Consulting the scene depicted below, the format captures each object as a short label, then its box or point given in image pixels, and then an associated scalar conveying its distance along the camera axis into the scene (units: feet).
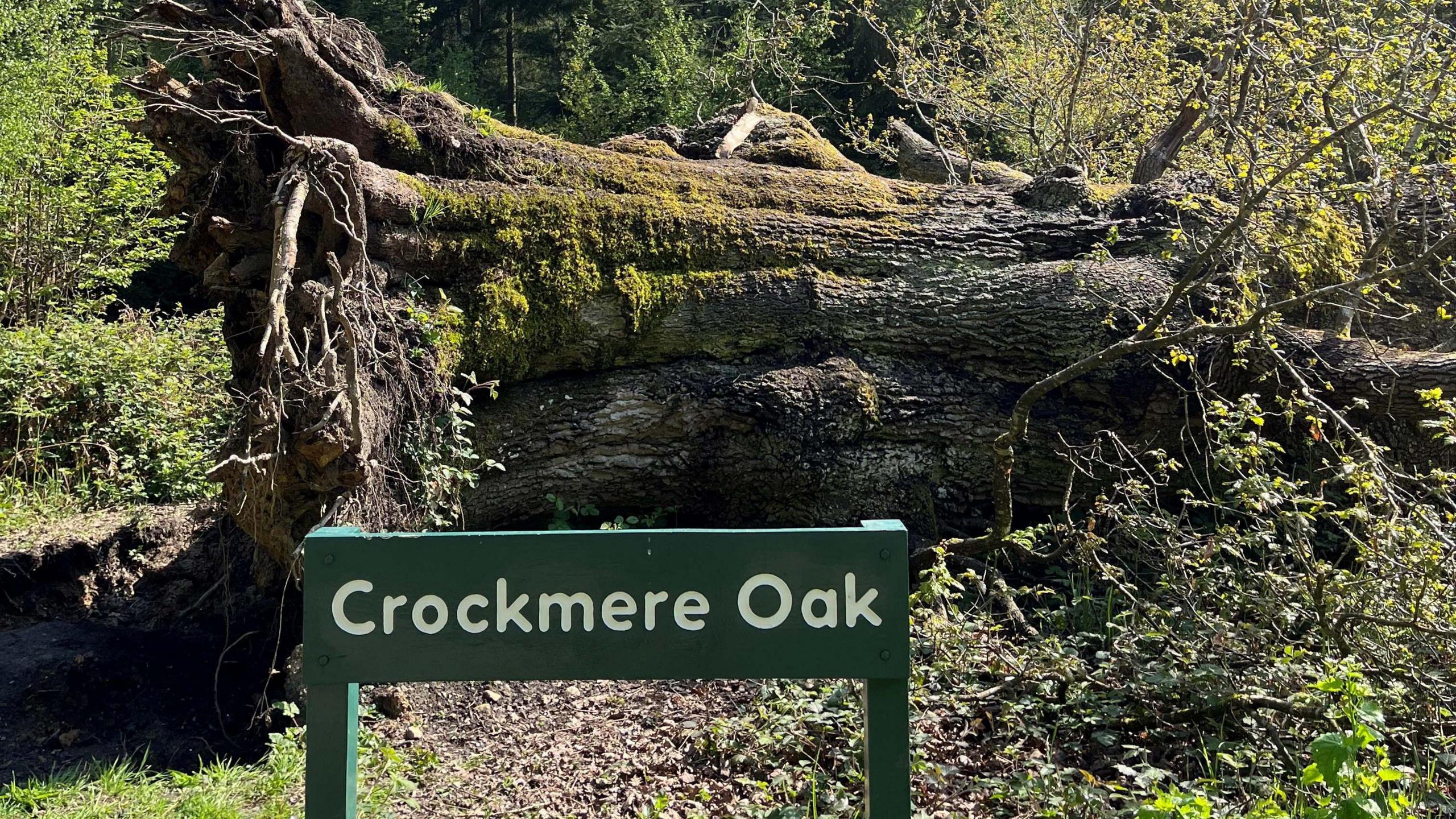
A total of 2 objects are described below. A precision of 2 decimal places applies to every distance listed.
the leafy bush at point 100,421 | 22.76
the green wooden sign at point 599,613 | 6.26
